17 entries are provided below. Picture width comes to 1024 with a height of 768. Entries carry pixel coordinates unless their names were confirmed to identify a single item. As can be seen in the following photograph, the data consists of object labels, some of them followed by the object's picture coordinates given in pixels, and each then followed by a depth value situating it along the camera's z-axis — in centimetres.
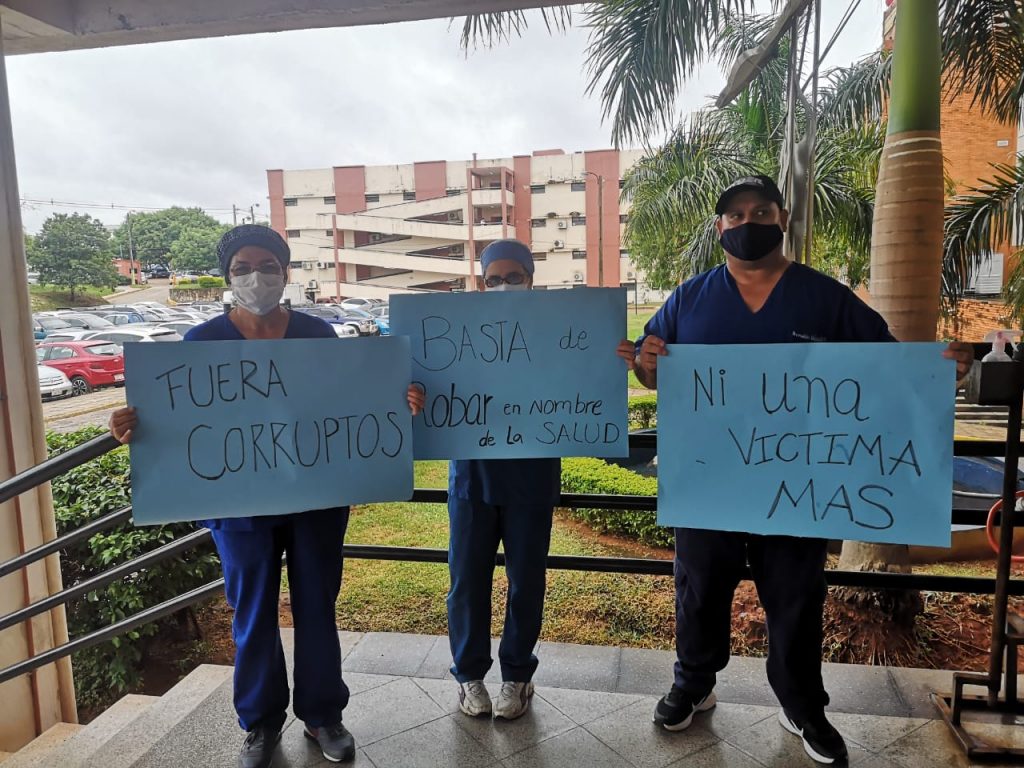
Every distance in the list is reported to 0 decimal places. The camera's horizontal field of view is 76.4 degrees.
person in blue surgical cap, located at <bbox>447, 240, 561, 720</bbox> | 228
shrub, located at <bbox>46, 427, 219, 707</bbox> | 338
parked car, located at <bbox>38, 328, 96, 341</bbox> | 1736
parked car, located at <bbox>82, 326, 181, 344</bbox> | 1648
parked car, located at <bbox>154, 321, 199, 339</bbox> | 1942
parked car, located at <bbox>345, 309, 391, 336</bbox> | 2520
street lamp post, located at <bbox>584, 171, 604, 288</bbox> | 2420
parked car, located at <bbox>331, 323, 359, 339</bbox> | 2022
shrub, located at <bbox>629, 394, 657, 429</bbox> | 939
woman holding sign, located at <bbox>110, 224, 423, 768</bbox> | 207
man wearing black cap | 202
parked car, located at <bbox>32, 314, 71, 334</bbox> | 2081
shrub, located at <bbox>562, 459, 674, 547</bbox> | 548
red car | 1531
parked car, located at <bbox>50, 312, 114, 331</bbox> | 2150
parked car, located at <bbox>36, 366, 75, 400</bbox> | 1390
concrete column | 283
